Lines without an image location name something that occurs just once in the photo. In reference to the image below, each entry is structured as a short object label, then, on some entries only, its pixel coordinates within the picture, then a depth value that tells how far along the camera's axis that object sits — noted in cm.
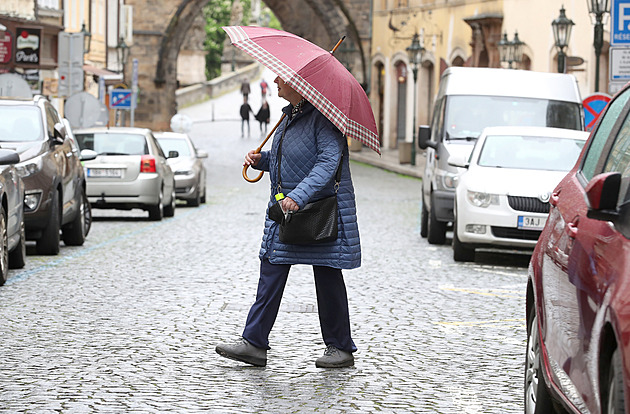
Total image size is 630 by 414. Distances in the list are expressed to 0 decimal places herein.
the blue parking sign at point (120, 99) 4316
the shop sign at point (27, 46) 3388
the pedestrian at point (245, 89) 6918
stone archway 6093
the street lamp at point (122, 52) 4997
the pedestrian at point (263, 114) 6294
